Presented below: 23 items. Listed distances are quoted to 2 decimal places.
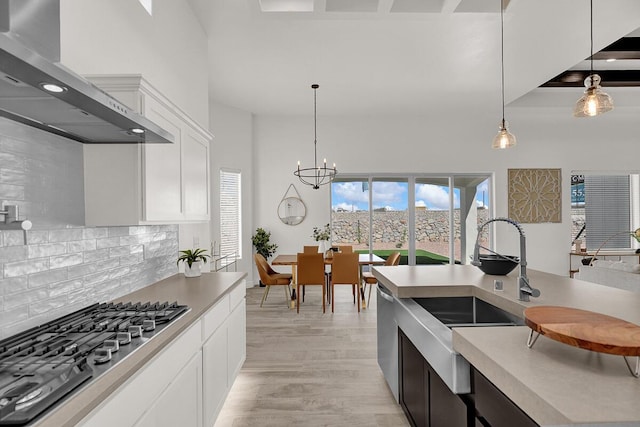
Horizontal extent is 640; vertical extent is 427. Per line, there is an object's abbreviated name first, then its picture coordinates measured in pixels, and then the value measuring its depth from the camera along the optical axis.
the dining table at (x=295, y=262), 4.93
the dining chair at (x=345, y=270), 4.74
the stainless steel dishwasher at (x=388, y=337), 2.35
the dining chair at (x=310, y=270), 4.68
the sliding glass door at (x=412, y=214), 6.82
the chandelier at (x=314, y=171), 6.61
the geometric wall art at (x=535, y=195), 6.77
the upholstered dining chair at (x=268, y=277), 4.96
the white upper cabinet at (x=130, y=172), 1.74
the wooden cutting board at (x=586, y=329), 0.87
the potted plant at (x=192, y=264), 2.69
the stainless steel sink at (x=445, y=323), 1.33
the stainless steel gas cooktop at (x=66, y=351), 0.84
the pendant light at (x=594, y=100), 2.51
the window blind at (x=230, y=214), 6.00
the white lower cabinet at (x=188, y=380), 1.06
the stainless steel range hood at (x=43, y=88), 0.88
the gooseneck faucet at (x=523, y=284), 1.59
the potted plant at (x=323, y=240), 5.33
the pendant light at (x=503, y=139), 3.62
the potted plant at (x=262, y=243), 6.41
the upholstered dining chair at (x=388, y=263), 5.13
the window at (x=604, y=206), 6.84
